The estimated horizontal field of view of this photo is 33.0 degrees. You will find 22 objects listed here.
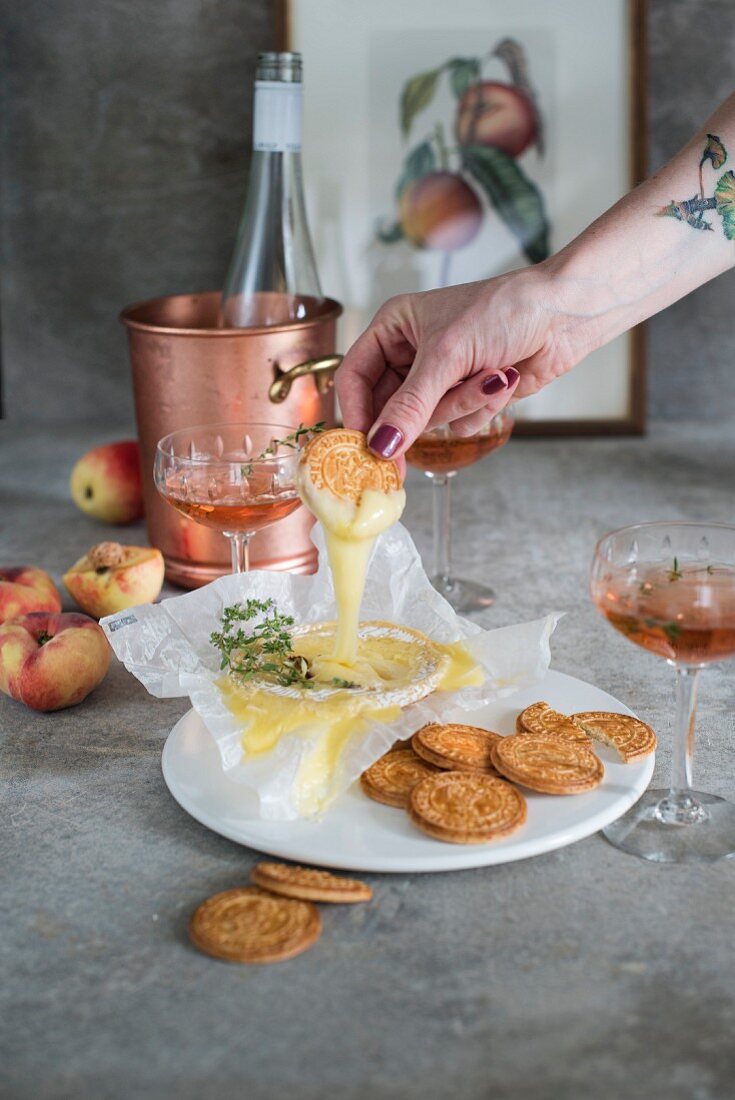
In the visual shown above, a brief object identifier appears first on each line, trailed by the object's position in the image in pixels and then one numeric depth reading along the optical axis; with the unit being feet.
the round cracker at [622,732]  3.51
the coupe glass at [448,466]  5.03
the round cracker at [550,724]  3.59
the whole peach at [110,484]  6.10
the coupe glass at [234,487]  4.42
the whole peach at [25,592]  4.66
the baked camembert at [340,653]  3.47
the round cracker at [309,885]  2.92
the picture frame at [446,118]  7.19
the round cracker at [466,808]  3.08
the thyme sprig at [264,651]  3.66
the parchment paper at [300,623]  3.35
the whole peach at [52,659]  4.09
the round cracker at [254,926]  2.77
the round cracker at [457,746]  3.40
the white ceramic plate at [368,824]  3.05
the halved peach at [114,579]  4.93
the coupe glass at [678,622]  3.04
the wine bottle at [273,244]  5.47
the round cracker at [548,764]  3.28
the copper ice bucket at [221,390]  4.98
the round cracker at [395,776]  3.31
